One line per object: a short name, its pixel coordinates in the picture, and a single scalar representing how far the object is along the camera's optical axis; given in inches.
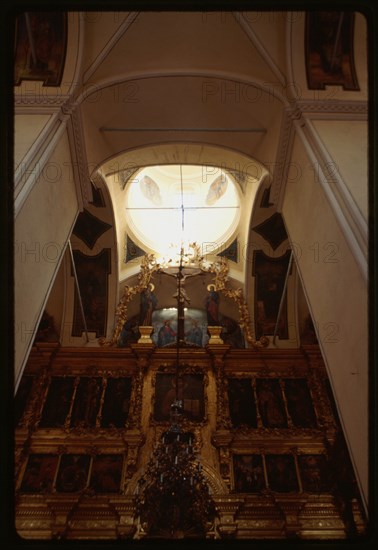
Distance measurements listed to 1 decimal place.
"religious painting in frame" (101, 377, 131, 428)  411.2
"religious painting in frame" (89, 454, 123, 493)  366.9
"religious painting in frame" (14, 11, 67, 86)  257.8
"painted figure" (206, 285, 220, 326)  498.0
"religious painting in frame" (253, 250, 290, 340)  485.4
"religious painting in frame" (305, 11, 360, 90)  254.7
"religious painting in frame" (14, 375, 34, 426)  410.9
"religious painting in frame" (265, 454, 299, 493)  366.9
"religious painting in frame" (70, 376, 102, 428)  411.5
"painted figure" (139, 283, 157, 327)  496.1
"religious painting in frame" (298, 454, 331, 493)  366.3
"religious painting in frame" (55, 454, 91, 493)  365.7
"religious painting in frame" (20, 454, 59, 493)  364.5
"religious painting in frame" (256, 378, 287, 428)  411.2
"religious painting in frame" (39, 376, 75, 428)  410.3
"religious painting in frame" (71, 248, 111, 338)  486.9
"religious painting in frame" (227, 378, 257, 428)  411.5
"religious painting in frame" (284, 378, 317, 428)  411.8
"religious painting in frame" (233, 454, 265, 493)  365.7
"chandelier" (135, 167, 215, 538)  282.0
